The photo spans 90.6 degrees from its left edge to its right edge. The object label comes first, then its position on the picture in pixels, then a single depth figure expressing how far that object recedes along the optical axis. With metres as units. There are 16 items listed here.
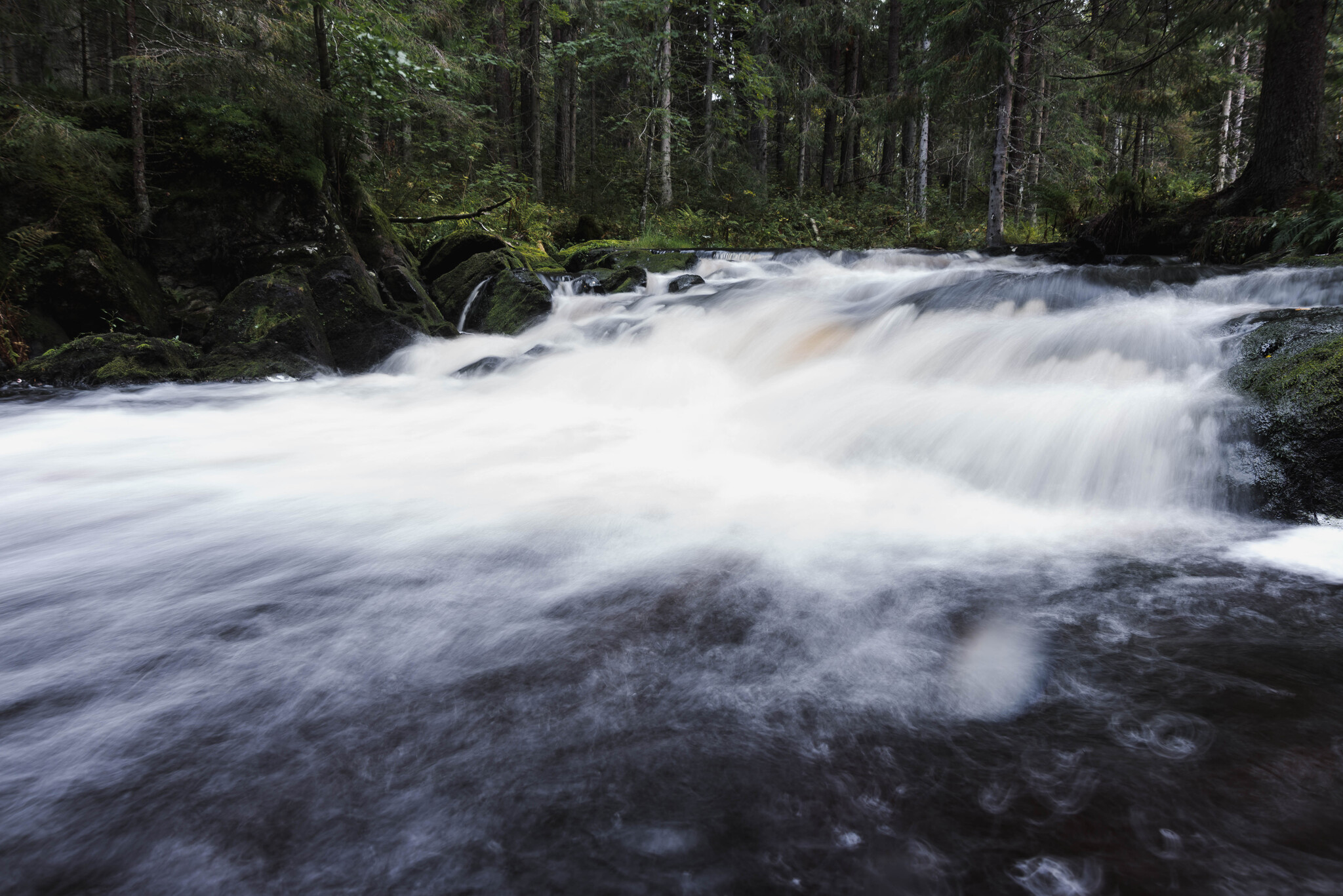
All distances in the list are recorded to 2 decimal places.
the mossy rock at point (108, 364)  5.85
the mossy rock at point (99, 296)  6.20
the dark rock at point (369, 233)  8.70
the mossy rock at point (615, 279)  9.77
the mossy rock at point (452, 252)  10.26
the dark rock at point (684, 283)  9.48
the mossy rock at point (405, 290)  8.67
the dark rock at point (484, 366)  7.17
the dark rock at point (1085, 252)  9.20
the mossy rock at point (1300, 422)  2.93
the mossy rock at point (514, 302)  8.84
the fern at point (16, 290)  5.86
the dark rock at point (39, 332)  6.01
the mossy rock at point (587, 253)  11.53
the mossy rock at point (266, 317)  6.75
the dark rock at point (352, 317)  7.46
